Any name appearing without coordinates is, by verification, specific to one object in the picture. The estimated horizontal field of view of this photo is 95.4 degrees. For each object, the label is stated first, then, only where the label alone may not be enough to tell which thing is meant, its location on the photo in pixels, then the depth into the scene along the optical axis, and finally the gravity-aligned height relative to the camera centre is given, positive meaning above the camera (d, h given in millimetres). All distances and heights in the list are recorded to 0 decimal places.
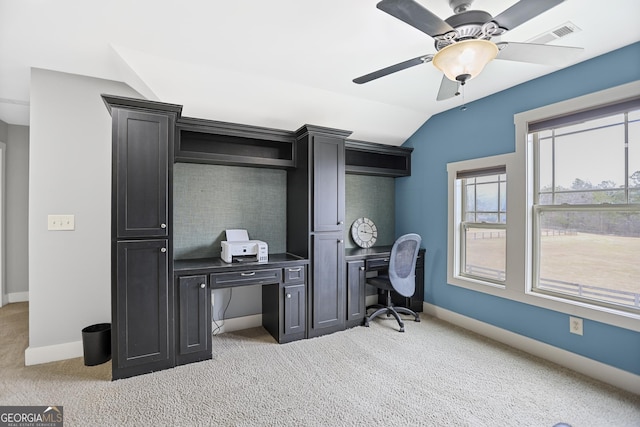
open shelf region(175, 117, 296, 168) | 2887 +772
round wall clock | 4105 -250
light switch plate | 2555 -73
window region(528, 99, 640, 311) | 2252 +81
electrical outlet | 2434 -929
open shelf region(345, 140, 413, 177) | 3859 +790
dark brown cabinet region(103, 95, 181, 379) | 2279 -181
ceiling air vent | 1969 +1281
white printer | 2893 -371
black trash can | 2479 -1136
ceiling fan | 1362 +964
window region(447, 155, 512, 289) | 3131 -87
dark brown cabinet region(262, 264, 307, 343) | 2959 -941
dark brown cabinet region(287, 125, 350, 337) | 3119 -59
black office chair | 3260 -635
